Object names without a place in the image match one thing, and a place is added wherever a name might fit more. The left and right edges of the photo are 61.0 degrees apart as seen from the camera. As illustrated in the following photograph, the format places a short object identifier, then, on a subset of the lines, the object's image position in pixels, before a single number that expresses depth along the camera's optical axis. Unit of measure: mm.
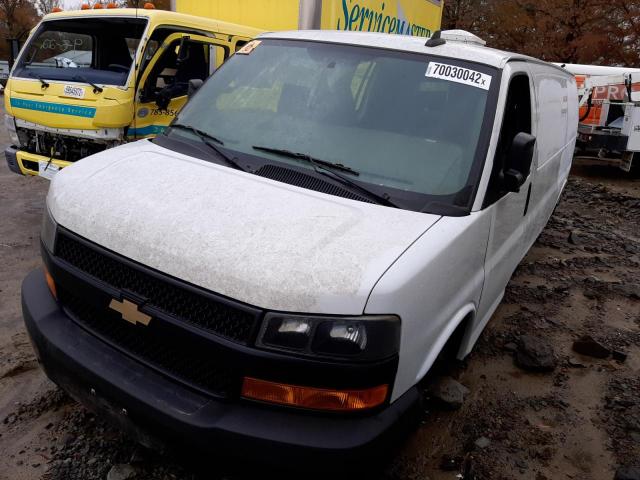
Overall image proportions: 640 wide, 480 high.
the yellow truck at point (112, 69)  5492
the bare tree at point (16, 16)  37031
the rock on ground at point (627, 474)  2778
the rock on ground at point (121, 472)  2531
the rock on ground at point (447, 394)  3162
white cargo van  1956
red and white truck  10914
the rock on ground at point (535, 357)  3818
